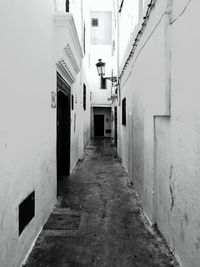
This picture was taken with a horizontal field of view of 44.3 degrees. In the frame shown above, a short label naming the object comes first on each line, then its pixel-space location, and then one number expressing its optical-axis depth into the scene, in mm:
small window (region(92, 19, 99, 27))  21156
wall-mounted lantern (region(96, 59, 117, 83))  9894
